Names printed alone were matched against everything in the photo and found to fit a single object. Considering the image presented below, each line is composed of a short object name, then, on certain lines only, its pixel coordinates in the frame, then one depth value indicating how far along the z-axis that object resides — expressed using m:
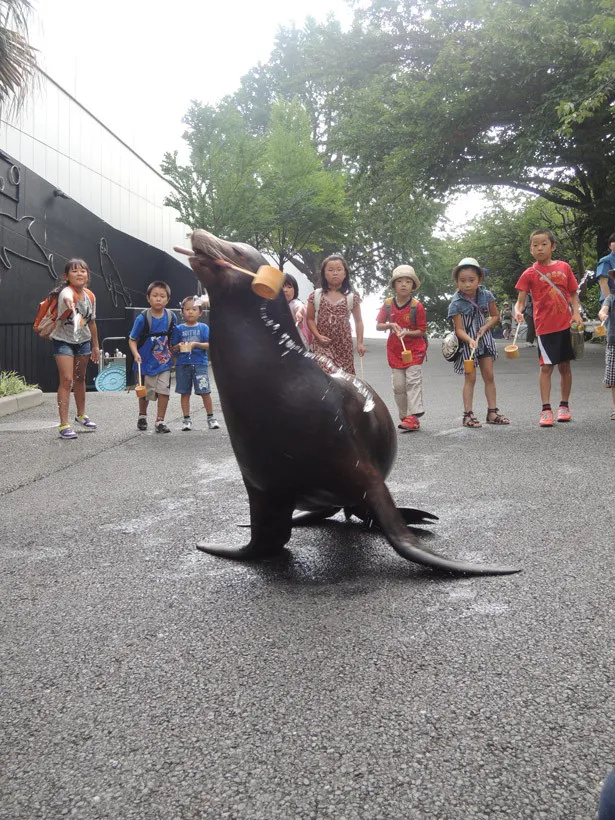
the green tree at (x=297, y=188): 28.17
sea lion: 2.68
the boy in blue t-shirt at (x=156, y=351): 7.58
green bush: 10.05
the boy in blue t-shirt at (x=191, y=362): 7.70
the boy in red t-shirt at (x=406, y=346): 7.16
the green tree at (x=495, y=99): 13.70
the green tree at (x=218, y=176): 25.39
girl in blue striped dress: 7.04
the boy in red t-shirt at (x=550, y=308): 6.85
